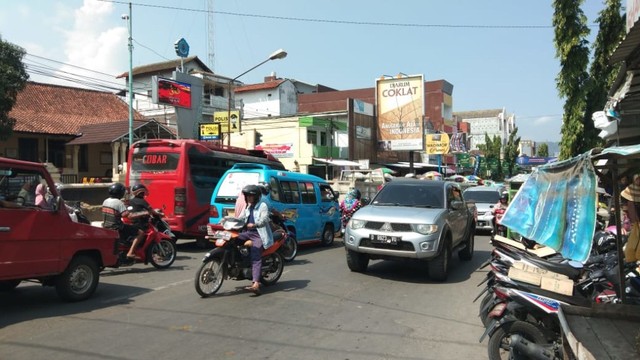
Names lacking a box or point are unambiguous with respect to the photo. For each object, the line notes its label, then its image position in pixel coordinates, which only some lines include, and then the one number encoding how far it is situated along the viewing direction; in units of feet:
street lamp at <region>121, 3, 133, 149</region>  81.66
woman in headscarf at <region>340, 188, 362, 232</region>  54.19
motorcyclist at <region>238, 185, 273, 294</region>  25.13
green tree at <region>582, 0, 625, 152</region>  35.63
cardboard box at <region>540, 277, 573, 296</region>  15.69
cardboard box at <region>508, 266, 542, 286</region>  16.03
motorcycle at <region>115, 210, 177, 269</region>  30.96
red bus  40.60
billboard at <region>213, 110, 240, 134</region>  85.81
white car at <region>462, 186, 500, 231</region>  58.90
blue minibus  38.73
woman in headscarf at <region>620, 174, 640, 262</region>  20.90
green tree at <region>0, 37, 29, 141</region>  74.49
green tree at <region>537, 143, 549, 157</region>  294.46
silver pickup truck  27.99
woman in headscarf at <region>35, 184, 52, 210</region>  21.34
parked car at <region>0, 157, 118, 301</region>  20.22
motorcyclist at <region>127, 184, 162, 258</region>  31.40
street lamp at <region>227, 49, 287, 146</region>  72.28
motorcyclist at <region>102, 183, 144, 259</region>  30.89
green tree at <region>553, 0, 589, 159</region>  37.86
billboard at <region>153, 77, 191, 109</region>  87.15
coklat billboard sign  119.44
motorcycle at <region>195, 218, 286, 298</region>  24.16
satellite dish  113.19
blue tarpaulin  13.88
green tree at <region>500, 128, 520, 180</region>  184.65
